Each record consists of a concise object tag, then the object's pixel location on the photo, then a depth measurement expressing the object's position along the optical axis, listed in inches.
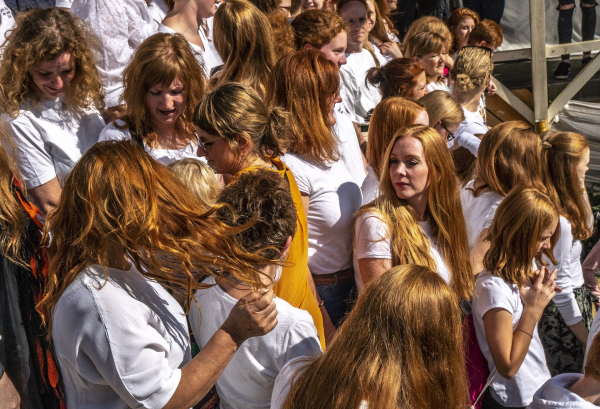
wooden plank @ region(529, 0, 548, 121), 300.4
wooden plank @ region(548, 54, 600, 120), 319.3
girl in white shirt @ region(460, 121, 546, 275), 134.9
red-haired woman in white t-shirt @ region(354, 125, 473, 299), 105.0
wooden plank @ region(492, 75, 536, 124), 310.0
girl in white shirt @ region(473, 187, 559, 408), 102.4
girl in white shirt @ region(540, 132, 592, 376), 129.6
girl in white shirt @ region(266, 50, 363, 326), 115.8
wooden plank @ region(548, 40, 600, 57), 319.9
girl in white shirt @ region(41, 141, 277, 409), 62.2
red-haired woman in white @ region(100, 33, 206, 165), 120.7
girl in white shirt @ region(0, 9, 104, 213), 114.4
